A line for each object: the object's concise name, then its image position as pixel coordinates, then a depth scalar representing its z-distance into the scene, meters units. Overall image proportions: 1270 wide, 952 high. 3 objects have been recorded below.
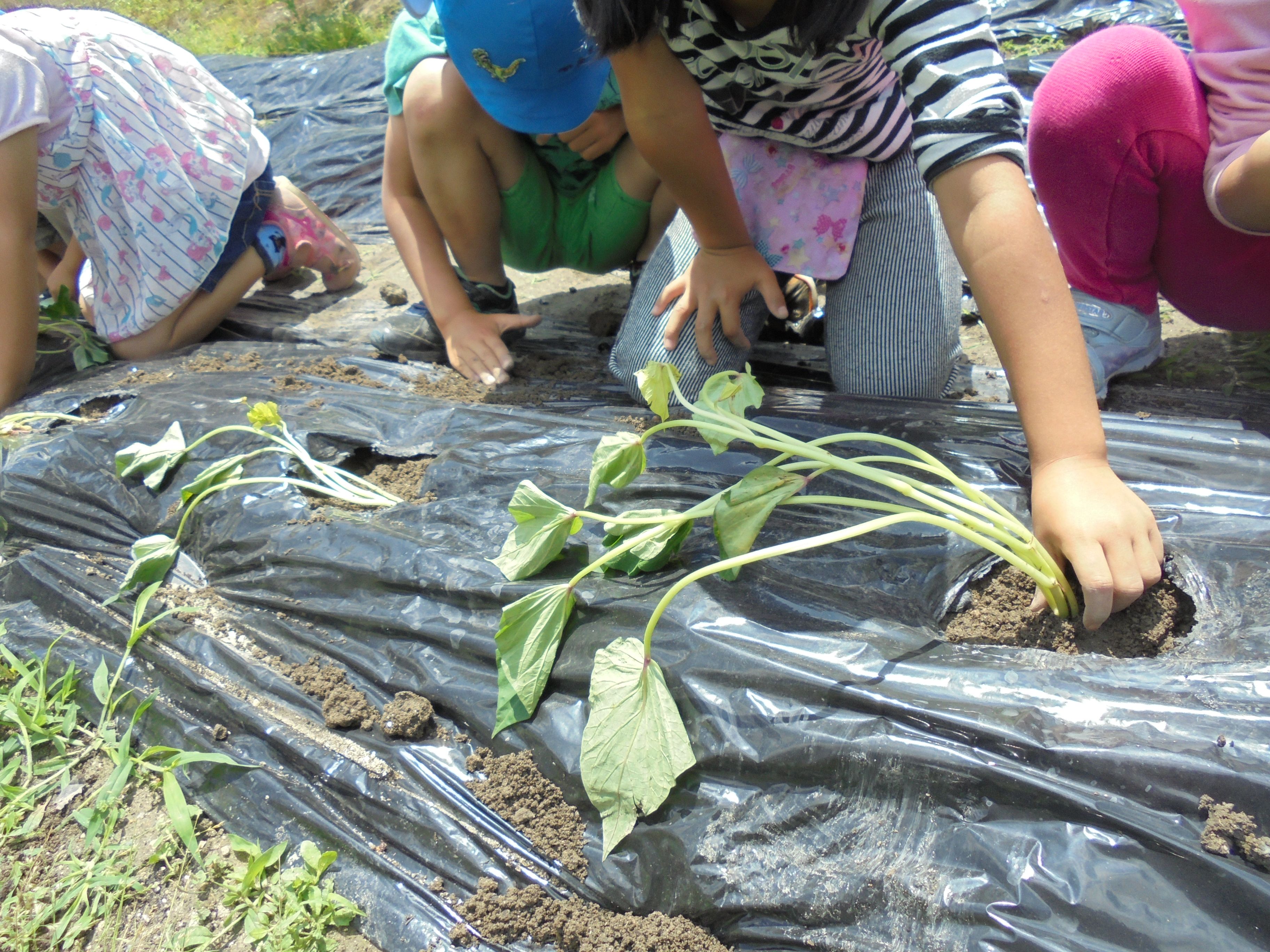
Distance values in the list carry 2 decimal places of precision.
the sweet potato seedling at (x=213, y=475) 1.31
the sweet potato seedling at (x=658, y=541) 0.81
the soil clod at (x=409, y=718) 0.97
